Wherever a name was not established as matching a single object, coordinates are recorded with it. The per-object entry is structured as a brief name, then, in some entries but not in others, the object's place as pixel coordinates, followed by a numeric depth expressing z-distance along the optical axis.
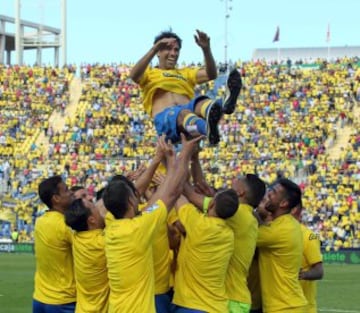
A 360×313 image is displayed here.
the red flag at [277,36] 71.64
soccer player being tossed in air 11.84
